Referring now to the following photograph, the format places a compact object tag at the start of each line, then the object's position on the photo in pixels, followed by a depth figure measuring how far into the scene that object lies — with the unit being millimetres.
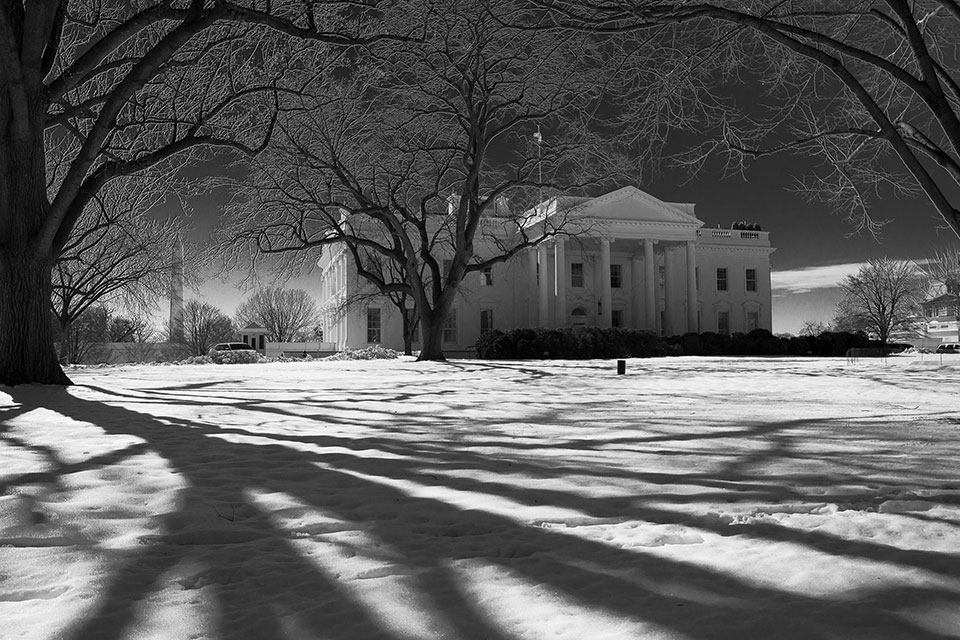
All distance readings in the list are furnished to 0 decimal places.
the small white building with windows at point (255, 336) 64019
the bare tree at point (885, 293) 59844
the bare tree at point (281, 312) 69062
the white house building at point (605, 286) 40906
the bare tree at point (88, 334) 41219
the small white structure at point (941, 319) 70750
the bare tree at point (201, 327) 61000
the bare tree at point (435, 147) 19422
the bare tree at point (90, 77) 10570
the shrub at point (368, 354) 29078
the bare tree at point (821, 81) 9234
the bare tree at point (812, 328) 73812
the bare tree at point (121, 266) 27264
